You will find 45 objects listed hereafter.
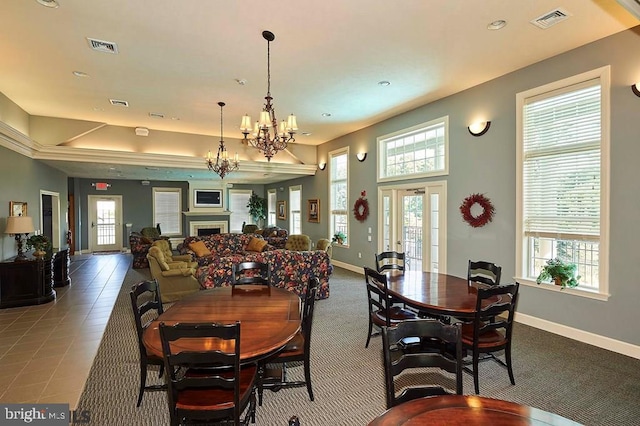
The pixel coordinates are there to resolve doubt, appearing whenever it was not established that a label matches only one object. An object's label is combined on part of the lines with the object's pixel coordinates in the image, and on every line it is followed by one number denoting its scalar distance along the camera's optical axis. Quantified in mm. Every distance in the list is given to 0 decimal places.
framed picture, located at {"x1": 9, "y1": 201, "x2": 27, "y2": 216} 5578
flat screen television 12383
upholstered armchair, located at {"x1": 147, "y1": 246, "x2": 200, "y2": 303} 5355
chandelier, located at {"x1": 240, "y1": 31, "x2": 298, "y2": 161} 3643
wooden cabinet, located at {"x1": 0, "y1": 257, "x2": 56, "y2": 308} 4988
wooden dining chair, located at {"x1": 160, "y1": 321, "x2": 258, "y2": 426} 1781
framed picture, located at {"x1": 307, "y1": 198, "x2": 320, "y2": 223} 9672
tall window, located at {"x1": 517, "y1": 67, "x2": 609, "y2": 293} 3711
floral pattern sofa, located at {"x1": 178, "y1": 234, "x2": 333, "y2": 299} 4781
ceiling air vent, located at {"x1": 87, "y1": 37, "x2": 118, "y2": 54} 3705
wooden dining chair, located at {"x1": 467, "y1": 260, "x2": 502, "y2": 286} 3550
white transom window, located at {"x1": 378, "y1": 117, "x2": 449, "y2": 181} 5766
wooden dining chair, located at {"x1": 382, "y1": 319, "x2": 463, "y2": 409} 1668
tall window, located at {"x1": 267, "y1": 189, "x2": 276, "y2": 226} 13289
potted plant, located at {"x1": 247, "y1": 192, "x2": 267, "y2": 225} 13594
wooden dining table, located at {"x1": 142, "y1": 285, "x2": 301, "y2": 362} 1984
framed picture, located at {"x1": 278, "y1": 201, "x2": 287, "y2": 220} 11818
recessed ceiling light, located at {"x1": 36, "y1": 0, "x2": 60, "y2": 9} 2980
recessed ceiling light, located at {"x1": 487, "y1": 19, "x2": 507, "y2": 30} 3314
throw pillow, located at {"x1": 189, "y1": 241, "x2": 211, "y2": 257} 7408
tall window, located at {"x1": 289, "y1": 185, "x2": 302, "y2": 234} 10786
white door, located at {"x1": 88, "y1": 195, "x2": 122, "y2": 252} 11516
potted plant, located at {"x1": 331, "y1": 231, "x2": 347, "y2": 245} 8492
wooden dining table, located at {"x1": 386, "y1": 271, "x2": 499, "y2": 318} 2760
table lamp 5070
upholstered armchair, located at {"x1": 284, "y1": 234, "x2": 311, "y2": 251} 8633
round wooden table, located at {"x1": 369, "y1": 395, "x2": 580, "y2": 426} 1273
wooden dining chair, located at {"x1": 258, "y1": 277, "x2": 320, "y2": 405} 2578
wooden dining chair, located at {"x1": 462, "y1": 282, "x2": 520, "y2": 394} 2652
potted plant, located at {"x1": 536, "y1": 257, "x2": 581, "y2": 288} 3910
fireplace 12352
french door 5758
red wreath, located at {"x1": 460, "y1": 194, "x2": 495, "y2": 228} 4895
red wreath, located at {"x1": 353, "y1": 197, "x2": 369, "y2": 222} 7594
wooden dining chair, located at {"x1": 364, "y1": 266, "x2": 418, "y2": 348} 3170
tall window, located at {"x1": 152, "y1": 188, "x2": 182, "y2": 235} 12352
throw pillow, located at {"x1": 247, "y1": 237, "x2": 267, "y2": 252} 7841
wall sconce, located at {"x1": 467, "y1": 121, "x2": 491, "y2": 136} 4908
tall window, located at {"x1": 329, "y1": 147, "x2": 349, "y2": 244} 8438
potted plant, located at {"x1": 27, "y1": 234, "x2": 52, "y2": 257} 5337
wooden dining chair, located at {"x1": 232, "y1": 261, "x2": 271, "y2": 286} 3594
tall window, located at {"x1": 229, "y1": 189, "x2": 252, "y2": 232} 13961
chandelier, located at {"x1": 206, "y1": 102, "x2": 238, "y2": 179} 6797
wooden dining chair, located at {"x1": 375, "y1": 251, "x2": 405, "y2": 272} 4323
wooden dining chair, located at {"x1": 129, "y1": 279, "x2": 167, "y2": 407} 2436
